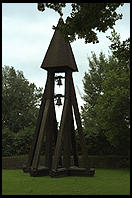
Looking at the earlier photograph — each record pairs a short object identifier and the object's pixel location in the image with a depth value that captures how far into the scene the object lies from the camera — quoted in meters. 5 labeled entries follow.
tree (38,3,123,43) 11.06
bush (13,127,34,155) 23.91
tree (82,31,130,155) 20.58
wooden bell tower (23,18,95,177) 16.25
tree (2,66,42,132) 28.95
